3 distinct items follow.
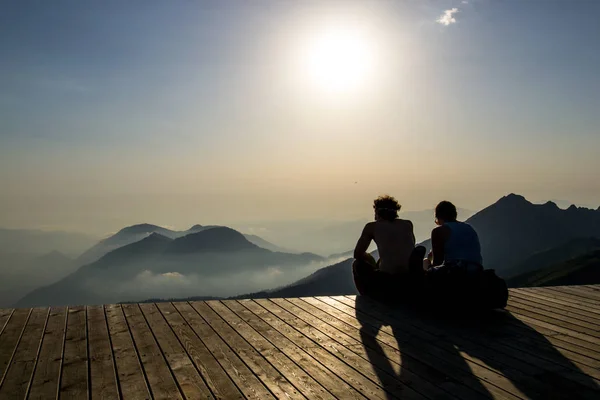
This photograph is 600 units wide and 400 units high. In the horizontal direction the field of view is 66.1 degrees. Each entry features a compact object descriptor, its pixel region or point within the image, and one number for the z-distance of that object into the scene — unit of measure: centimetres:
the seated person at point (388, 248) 765
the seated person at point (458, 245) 684
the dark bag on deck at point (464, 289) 682
